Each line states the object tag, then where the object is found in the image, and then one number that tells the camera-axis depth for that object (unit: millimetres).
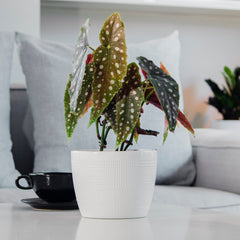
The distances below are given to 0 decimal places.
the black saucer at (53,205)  1472
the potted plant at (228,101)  3548
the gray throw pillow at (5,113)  2089
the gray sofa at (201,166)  1966
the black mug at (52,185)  1476
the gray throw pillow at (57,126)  2171
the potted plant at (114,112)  1288
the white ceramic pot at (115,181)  1321
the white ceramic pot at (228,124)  3477
